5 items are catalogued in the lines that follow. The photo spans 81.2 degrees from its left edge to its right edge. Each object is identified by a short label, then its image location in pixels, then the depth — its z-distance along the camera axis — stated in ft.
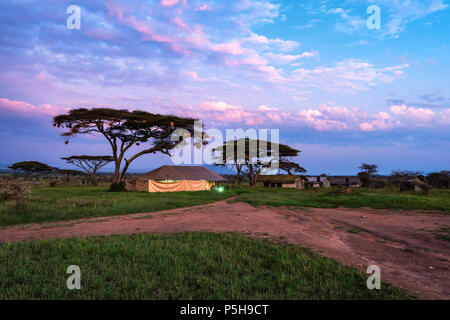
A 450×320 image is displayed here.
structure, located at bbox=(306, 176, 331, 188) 193.54
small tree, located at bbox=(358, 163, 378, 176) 234.99
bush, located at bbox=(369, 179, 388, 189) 160.09
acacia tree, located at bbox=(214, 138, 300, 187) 149.07
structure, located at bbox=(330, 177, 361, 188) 212.02
